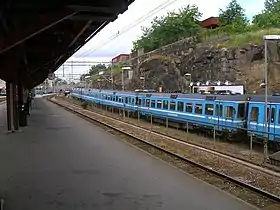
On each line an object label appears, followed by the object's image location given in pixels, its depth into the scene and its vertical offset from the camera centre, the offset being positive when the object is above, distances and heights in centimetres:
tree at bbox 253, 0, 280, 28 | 7185 +1041
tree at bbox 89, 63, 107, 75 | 13658 +392
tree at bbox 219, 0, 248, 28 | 8891 +1333
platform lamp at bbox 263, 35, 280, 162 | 1492 +145
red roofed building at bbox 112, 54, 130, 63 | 12772 +711
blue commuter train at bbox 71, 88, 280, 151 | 1962 -175
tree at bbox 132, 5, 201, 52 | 9244 +1092
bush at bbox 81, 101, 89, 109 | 6529 -342
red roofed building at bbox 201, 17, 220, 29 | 9880 +1283
